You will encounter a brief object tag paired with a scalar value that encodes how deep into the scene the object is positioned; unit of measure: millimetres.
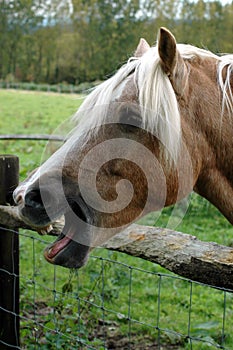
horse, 2220
